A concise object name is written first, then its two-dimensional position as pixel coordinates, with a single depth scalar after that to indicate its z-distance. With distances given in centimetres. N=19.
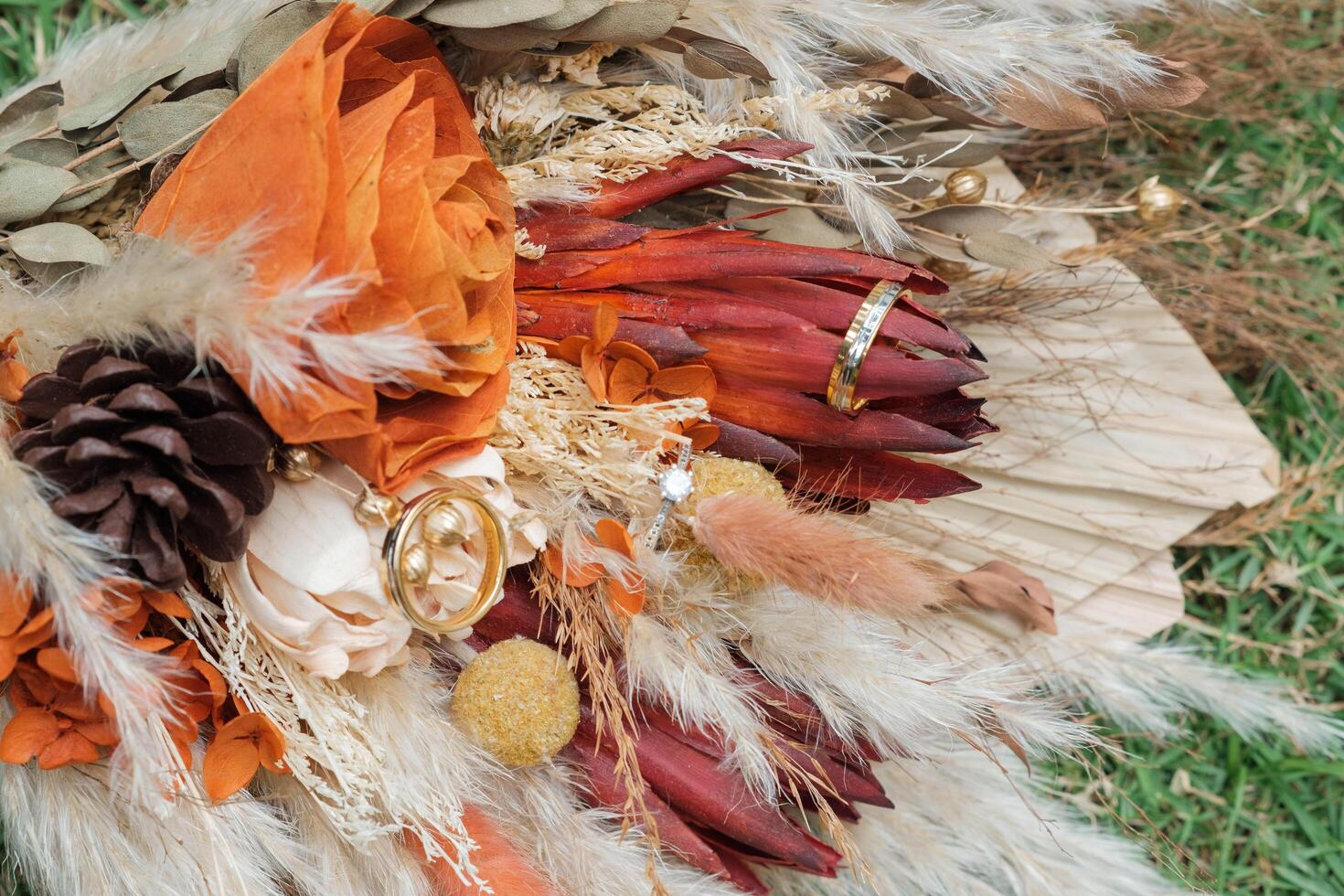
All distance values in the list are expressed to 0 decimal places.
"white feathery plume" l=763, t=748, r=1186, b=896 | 37
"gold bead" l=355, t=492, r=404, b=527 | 31
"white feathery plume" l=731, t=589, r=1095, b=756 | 33
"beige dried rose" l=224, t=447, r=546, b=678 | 31
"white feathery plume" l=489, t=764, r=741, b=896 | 33
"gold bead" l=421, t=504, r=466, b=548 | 31
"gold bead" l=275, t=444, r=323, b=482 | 31
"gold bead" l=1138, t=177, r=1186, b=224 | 36
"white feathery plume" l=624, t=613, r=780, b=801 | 33
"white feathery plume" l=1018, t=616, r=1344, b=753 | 38
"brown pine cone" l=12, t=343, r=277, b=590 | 29
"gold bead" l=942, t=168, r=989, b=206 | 35
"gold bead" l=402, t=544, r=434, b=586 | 31
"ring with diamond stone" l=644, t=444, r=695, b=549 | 32
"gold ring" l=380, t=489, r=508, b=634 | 31
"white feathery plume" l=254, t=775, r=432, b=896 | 33
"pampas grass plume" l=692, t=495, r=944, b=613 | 31
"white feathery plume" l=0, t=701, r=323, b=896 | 32
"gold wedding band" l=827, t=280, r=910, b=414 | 32
